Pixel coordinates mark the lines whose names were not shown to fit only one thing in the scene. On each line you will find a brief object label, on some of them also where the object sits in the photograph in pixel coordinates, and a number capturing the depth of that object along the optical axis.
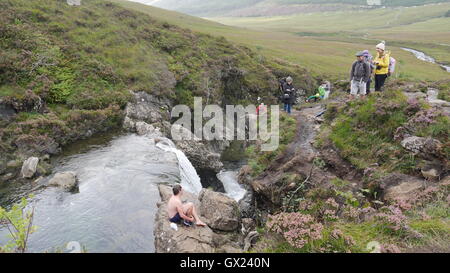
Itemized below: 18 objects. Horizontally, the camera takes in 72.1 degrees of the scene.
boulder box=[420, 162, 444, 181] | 12.48
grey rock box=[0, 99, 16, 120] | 22.14
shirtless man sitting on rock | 11.31
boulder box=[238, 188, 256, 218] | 18.42
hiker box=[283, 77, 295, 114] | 24.81
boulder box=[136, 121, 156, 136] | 24.84
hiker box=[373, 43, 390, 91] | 18.31
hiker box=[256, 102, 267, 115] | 29.62
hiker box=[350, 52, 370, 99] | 18.97
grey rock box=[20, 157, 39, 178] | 17.30
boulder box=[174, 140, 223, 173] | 25.25
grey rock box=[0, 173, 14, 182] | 17.27
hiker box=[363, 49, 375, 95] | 18.47
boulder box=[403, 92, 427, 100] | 19.04
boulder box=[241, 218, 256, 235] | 14.15
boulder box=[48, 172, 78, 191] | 15.96
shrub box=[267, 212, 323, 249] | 8.70
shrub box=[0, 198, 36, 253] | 7.38
